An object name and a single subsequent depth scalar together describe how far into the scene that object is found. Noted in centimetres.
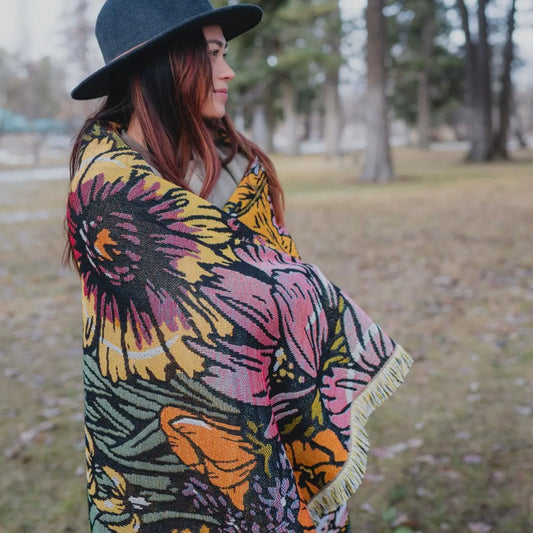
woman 143
